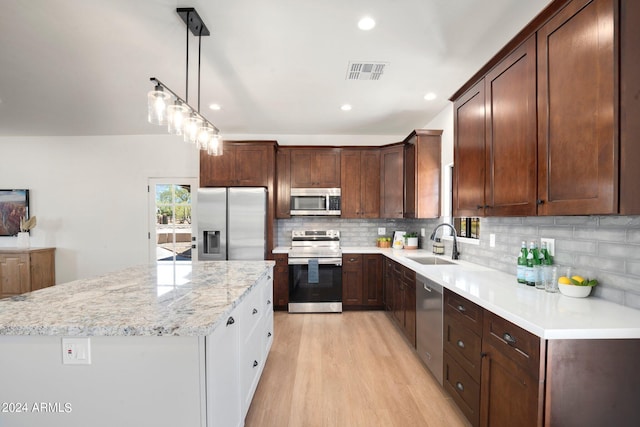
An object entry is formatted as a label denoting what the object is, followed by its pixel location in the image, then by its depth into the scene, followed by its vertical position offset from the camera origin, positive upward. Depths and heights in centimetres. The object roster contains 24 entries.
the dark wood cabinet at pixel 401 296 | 272 -94
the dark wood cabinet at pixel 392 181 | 403 +48
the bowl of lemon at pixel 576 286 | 149 -39
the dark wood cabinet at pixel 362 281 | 394 -97
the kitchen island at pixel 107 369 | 112 -65
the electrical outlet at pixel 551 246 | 180 -21
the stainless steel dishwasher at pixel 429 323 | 213 -92
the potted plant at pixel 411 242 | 404 -42
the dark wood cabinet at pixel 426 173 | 355 +52
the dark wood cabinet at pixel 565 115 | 107 +48
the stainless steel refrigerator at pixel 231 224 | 383 -17
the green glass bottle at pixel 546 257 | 179 -28
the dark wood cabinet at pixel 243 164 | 400 +69
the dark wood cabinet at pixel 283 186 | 422 +40
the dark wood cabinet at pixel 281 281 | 394 -98
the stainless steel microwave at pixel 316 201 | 420 +17
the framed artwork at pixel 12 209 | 454 +1
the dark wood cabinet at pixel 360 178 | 423 +53
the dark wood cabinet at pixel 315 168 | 424 +68
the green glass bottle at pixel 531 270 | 179 -37
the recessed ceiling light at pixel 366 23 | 187 +130
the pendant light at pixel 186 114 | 175 +67
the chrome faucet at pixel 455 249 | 296 -38
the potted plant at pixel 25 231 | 443 -34
